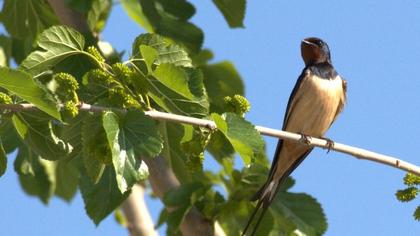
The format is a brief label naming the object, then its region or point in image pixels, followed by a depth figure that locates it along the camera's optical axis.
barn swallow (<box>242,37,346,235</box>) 10.57
